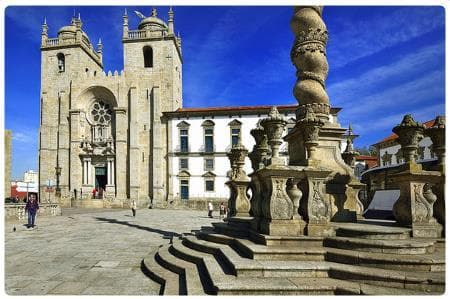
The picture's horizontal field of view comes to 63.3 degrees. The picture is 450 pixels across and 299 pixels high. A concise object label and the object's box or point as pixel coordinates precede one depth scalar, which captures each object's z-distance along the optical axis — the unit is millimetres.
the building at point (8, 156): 23844
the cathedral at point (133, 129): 39156
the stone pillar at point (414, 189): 6270
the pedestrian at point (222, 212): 23953
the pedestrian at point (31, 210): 16055
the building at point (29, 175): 67525
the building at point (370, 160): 45250
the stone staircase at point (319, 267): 4746
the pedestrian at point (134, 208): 24453
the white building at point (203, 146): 39094
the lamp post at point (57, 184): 35728
